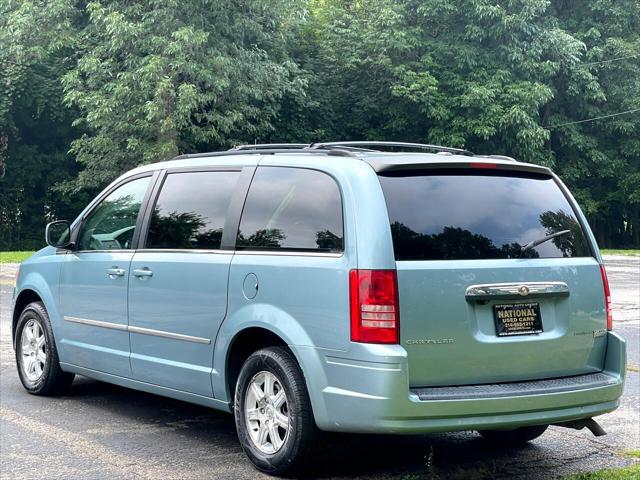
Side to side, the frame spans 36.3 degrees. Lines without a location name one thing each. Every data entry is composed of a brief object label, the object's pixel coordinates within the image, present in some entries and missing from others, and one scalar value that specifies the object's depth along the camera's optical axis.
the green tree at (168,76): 33.03
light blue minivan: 4.96
